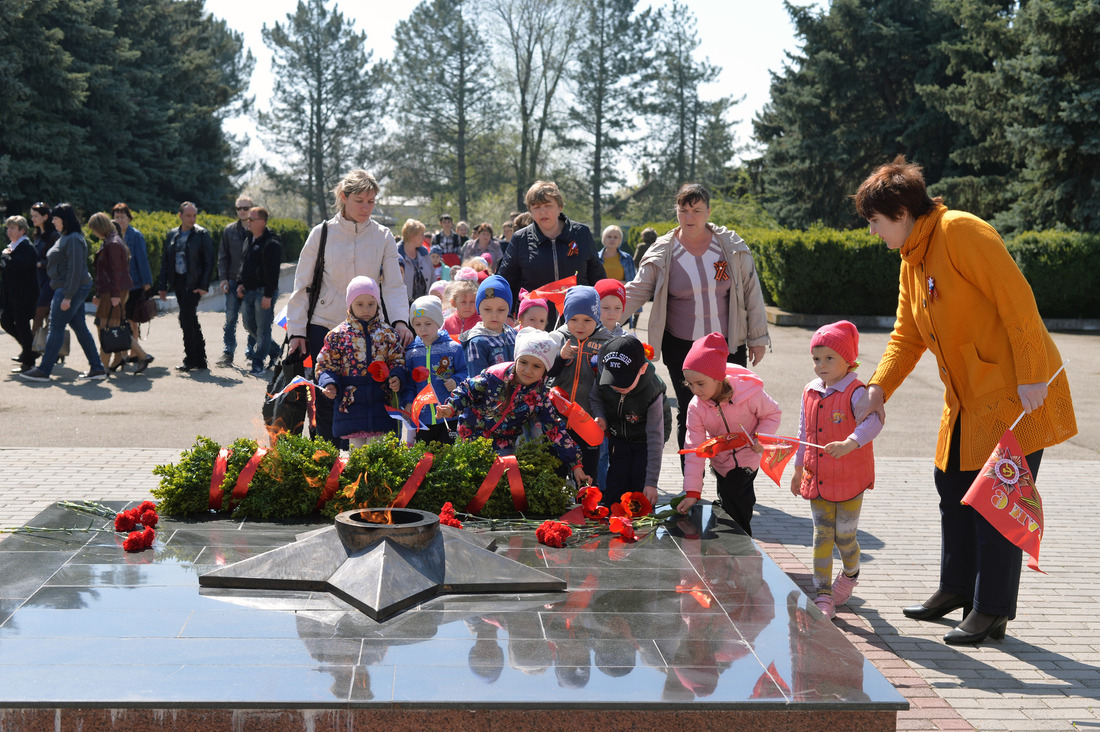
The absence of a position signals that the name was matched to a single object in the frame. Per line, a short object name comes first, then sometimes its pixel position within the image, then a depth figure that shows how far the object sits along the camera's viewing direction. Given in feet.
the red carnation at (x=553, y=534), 15.65
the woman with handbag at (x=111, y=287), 38.19
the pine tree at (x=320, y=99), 180.34
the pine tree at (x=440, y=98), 168.04
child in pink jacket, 16.60
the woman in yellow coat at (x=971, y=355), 13.38
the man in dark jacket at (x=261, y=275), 39.11
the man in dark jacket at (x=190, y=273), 39.42
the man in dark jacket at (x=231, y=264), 41.22
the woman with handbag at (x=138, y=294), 39.91
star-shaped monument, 13.04
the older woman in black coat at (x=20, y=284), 37.81
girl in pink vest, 15.10
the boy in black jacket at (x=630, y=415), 17.43
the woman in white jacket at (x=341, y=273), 21.38
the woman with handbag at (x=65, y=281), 36.91
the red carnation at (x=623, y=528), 16.06
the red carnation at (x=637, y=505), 17.16
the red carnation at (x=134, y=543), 14.65
